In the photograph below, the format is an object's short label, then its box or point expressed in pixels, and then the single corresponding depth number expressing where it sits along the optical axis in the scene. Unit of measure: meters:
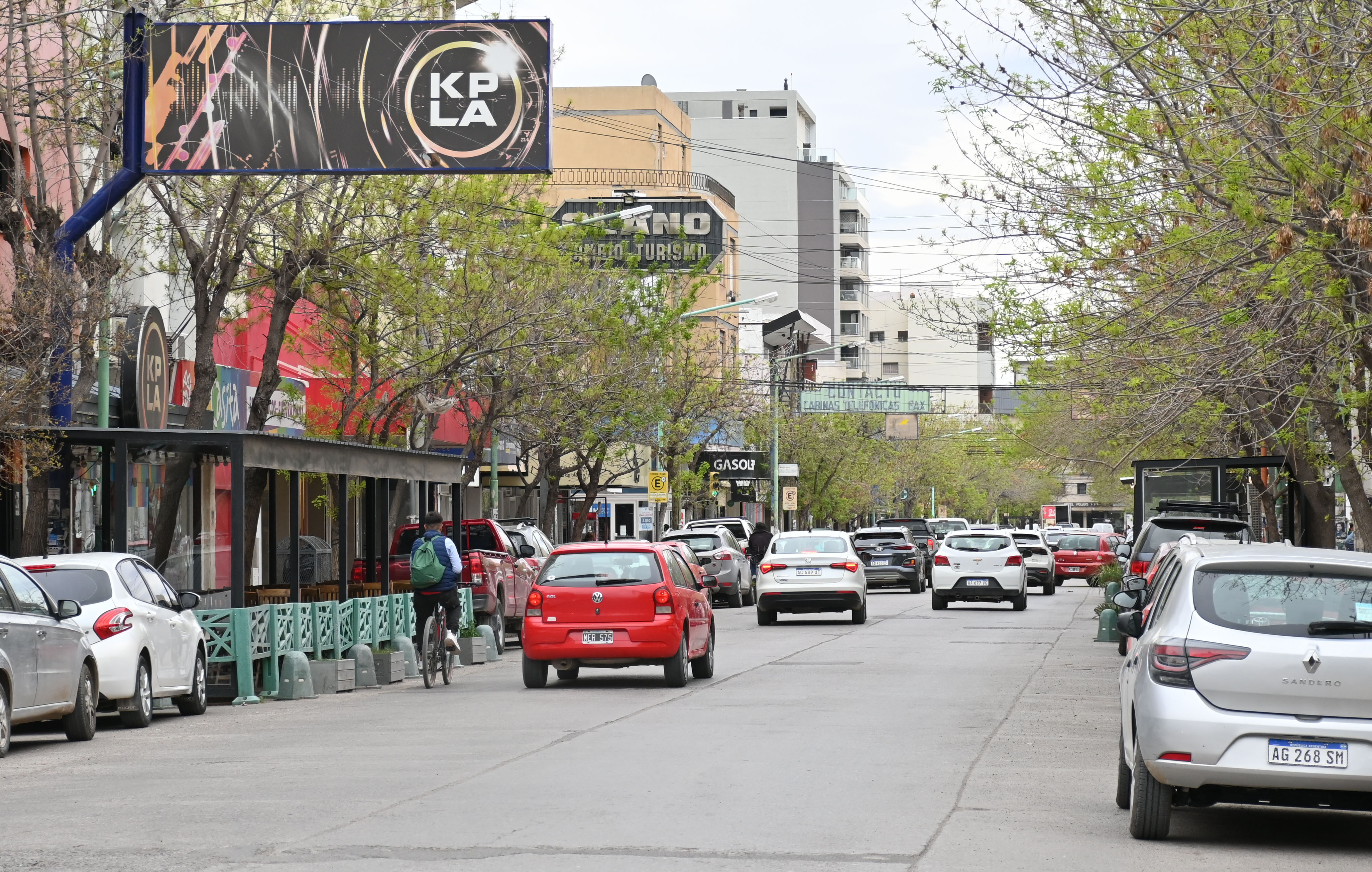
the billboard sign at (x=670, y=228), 67.75
